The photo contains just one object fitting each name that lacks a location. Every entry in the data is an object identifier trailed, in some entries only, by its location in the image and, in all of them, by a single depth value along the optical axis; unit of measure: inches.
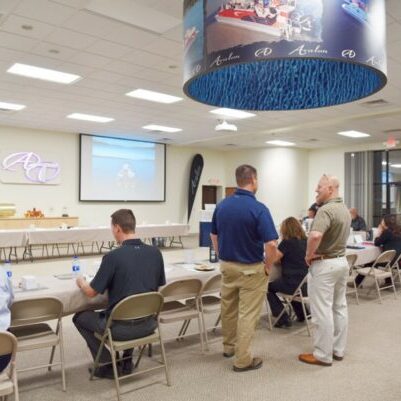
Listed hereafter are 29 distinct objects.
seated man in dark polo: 109.2
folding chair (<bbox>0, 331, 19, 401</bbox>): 82.4
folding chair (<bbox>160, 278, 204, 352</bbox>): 129.8
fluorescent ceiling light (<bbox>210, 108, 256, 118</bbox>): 346.6
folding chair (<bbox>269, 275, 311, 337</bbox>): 157.8
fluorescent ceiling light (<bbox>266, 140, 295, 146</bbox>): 525.6
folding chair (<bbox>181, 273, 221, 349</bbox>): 142.3
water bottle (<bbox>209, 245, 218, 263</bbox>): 175.5
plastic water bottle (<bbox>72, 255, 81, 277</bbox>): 138.8
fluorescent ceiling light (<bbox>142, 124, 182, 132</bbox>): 418.3
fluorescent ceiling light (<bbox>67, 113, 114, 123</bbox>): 367.2
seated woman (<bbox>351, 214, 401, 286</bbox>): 233.1
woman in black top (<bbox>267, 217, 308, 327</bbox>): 161.0
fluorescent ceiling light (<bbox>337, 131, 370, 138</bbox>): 443.2
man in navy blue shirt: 123.7
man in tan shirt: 127.1
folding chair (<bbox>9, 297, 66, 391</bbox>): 105.0
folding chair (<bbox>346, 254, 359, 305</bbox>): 188.5
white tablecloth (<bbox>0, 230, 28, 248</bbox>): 302.1
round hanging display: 74.7
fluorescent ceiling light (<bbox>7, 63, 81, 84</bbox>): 238.2
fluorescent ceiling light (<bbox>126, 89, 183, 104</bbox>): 290.3
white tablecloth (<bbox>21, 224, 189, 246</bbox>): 320.8
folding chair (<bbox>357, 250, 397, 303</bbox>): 211.6
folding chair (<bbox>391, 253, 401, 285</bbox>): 231.1
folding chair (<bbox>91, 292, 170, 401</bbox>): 105.3
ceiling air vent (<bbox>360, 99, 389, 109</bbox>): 310.3
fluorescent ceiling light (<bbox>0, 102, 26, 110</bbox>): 326.0
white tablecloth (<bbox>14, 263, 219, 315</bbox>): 116.9
